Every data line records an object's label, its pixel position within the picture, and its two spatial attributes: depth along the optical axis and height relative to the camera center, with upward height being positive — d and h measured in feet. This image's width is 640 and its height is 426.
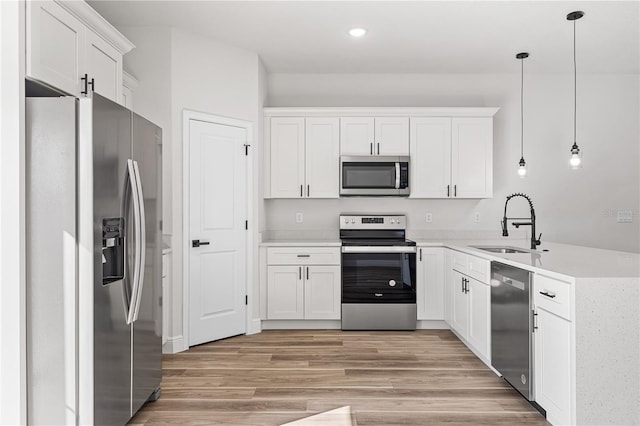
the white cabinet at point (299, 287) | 13.94 -2.51
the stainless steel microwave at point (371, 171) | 14.66 +1.38
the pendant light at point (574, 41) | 10.60 +5.00
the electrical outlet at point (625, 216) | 15.78 -0.17
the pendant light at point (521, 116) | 15.72 +3.53
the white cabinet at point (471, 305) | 10.33 -2.54
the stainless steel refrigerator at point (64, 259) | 6.11 -0.70
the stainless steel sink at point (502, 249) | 11.55 -1.08
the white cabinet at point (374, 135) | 14.82 +2.65
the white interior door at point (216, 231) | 12.23 -0.60
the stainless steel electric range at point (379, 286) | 13.88 -2.46
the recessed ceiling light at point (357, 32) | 11.85 +5.07
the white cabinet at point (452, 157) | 14.83 +1.90
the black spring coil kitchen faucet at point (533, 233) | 11.51 -0.59
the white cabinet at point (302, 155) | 14.80 +1.96
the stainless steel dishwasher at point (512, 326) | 8.22 -2.40
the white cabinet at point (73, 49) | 6.61 +2.95
